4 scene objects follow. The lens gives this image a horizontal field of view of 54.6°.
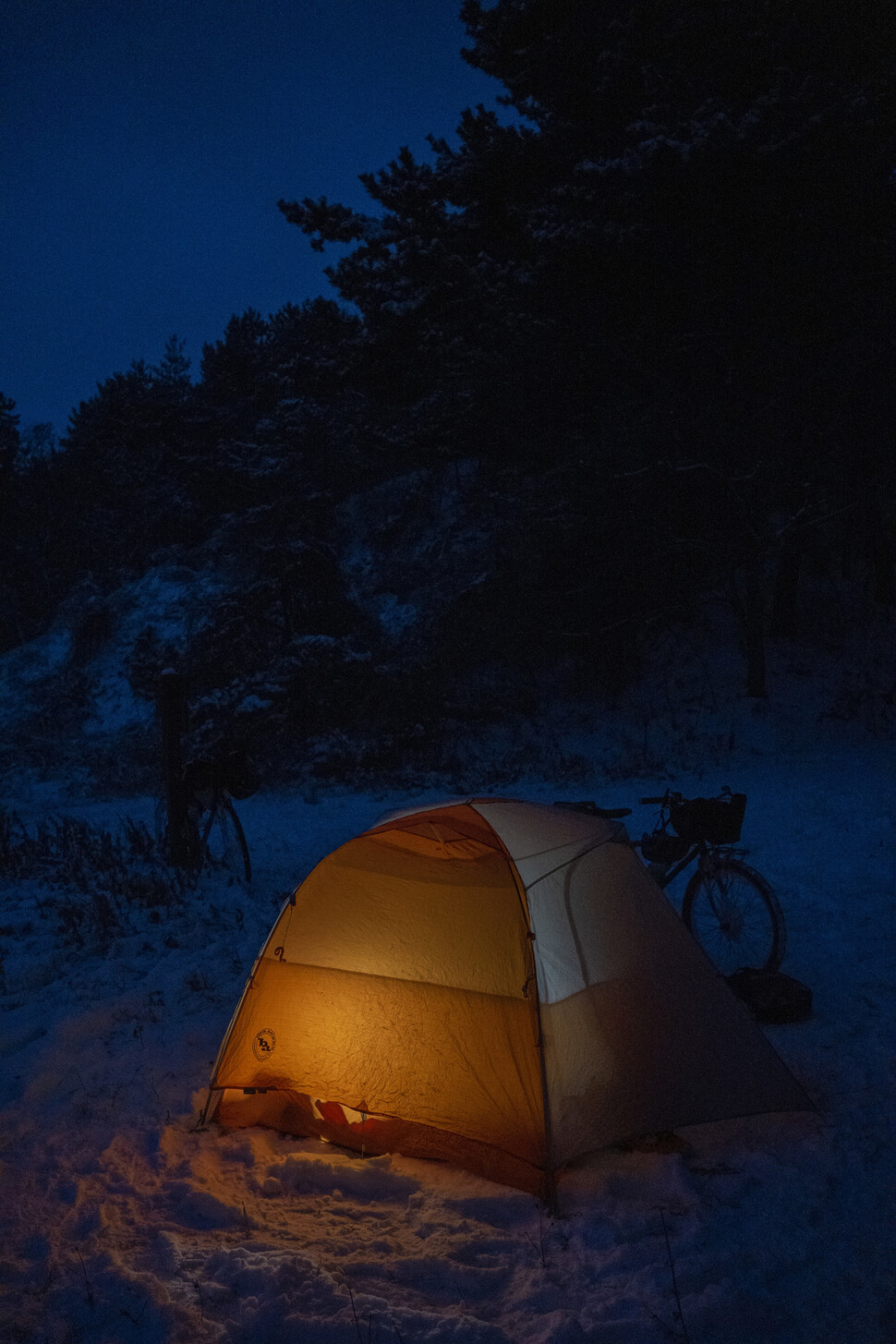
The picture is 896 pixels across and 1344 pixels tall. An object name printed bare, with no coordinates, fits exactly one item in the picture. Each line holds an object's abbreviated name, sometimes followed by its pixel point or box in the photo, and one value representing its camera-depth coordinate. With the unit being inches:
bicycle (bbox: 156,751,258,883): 367.2
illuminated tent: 157.9
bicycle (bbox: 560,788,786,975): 219.0
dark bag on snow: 200.4
